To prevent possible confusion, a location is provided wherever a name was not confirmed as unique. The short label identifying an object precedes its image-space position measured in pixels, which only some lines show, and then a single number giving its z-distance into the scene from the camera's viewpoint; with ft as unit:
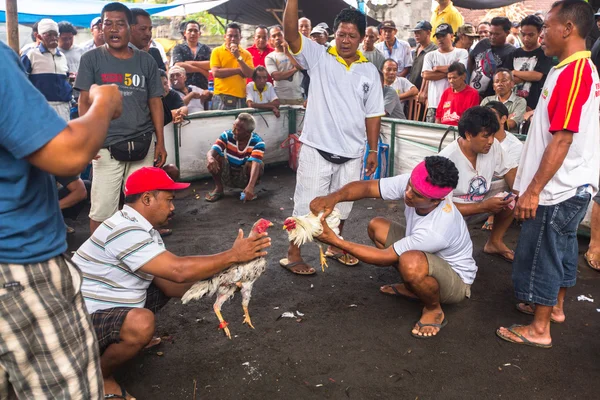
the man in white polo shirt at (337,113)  14.56
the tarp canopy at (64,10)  36.73
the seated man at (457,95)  23.04
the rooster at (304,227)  11.73
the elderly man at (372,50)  29.12
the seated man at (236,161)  23.39
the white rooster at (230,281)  10.28
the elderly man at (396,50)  31.32
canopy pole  12.76
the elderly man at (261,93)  28.37
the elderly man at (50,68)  26.14
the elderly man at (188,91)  29.40
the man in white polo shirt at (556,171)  10.70
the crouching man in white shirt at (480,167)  14.37
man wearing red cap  8.98
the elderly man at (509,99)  21.06
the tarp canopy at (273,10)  46.32
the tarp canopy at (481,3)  36.11
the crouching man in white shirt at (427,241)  11.87
